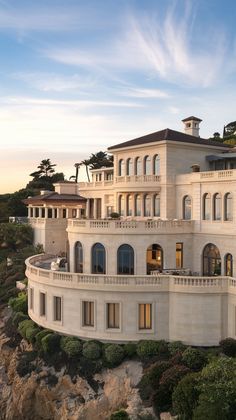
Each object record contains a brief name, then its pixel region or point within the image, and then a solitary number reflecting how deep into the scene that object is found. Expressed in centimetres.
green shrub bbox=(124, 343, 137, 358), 3162
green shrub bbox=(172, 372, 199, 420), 2344
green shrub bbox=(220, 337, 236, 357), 2998
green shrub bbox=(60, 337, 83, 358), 3269
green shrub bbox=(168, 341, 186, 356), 3077
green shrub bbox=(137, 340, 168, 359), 3109
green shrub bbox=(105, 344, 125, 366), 3122
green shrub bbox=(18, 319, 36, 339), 3813
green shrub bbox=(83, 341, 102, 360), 3200
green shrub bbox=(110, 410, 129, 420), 2600
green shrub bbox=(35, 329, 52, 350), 3523
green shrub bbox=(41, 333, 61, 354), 3400
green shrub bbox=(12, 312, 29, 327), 4109
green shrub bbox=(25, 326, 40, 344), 3641
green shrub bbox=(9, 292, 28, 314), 4361
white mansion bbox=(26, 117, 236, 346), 3241
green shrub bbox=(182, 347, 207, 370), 2839
